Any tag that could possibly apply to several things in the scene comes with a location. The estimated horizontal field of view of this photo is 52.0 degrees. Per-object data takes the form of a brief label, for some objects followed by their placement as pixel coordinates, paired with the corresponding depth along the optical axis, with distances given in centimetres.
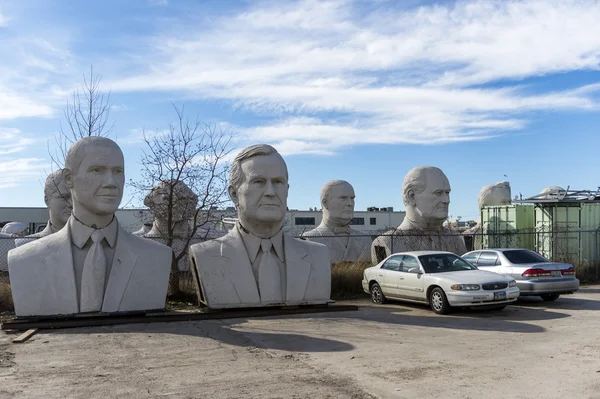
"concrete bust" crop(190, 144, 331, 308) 1234
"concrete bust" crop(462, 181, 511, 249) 3158
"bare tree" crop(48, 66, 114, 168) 1570
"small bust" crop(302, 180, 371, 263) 2436
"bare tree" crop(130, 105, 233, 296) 1510
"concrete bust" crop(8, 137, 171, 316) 1088
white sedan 1243
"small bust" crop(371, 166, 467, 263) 2047
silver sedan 1424
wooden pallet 1077
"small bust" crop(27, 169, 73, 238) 1989
